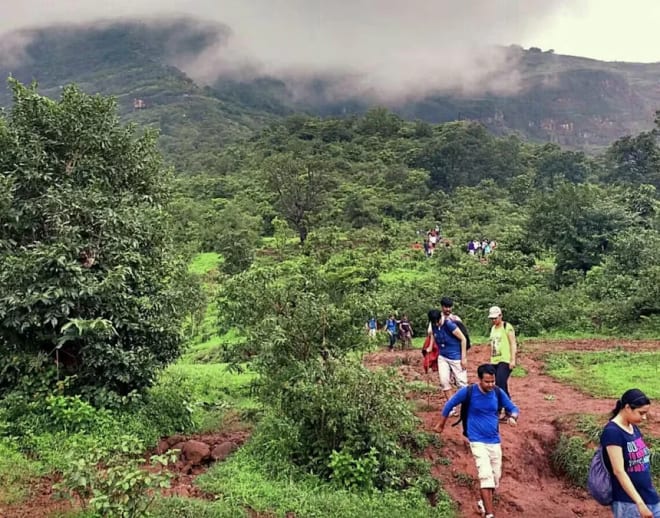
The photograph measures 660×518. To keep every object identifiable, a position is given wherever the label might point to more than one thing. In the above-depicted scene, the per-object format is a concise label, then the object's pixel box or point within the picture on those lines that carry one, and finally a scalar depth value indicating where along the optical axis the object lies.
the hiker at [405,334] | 14.67
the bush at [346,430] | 6.02
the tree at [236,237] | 24.97
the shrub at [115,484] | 4.36
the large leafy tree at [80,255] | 6.85
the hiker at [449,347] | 7.19
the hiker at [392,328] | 14.37
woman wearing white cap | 6.93
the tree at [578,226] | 19.64
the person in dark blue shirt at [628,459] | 4.02
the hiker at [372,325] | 12.80
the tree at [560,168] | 48.68
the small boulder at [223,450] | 6.84
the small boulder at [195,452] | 6.80
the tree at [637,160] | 43.25
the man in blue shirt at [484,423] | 5.29
